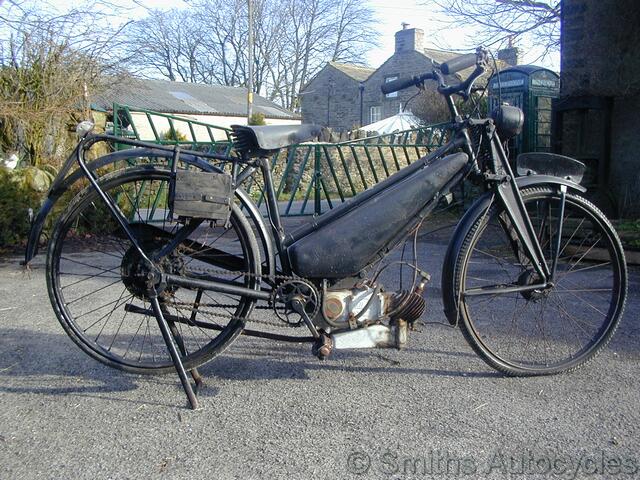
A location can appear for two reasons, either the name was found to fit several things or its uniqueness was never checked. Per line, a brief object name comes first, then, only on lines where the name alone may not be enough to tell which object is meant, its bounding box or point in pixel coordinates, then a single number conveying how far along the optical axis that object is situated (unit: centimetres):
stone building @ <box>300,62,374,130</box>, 4931
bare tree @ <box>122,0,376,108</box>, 4912
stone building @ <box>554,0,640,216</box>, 848
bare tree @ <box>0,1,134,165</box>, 930
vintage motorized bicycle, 325
